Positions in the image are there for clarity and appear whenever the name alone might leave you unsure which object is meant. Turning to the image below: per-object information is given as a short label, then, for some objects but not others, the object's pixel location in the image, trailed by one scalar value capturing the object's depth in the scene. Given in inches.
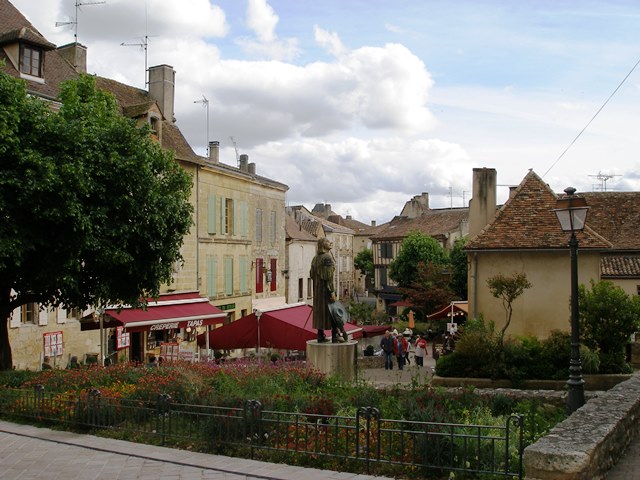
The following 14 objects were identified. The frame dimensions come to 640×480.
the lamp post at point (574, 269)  408.8
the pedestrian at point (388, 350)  1013.8
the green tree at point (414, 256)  2118.6
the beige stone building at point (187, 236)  860.6
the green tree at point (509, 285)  787.1
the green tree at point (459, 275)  1892.2
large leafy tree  578.9
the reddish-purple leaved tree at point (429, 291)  1808.6
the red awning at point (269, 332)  746.8
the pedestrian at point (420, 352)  1074.1
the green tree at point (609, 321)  711.7
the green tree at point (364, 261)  3413.1
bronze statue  596.4
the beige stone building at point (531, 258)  912.3
